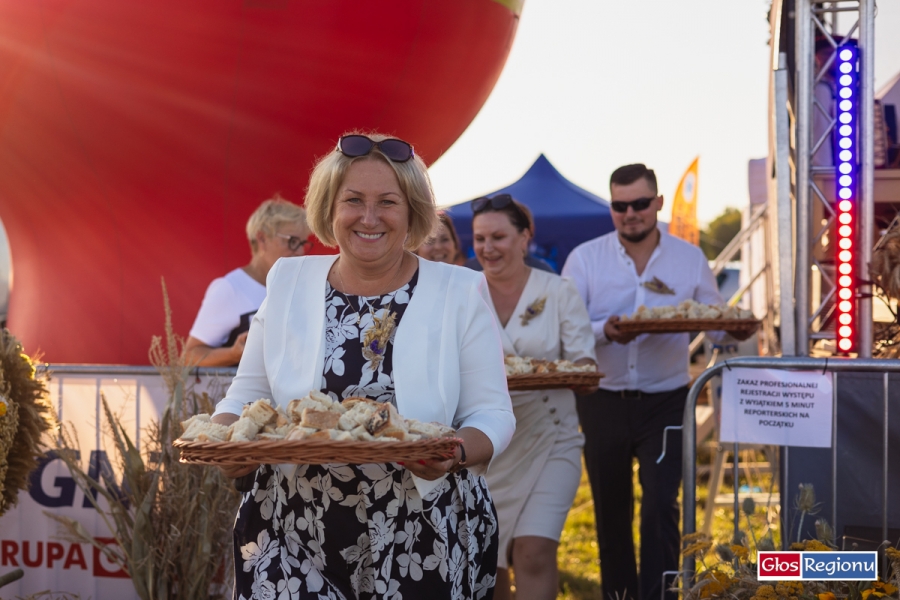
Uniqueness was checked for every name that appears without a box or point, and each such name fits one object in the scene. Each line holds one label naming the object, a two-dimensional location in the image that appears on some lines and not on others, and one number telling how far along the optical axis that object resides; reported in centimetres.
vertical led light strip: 403
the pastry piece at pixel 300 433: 212
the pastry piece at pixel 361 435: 212
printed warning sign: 339
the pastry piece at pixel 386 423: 213
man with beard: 487
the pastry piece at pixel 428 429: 220
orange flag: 1303
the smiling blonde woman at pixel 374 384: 241
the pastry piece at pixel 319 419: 217
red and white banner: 453
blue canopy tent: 1077
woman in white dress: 411
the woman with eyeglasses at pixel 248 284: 502
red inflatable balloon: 569
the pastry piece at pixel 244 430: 221
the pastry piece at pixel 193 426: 232
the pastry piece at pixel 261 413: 228
